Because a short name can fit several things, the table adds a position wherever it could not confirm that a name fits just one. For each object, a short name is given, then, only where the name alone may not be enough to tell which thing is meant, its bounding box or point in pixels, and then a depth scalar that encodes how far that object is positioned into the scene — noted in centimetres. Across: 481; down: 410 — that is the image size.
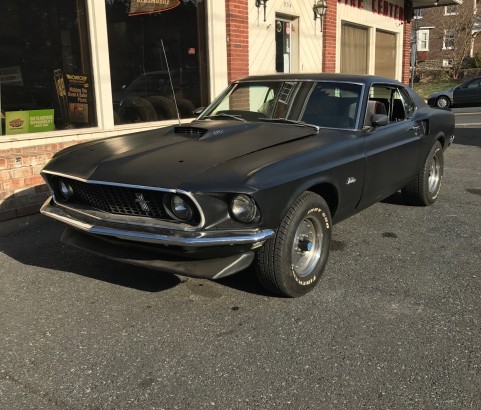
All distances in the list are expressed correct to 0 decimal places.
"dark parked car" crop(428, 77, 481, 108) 2245
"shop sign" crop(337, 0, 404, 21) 1213
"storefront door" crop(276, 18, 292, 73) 977
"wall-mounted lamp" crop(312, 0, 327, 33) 1030
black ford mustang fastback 303
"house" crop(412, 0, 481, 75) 3609
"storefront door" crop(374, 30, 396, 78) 1416
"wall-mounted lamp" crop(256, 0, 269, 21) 866
